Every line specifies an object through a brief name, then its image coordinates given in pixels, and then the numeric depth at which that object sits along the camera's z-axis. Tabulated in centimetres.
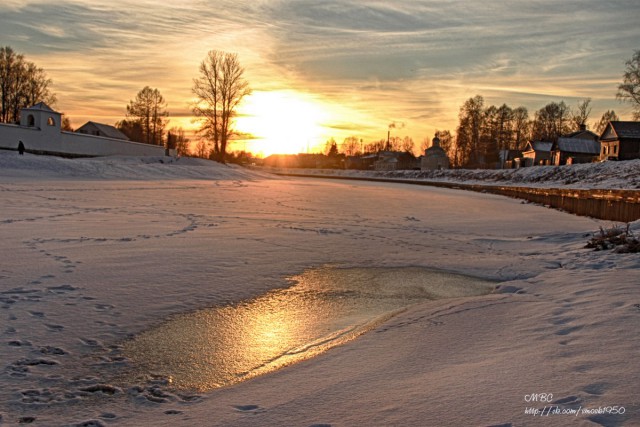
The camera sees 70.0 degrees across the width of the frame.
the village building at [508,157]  6856
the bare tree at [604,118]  9406
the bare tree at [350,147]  16038
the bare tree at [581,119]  8650
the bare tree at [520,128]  9519
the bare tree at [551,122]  9081
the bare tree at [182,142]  11126
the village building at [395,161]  9825
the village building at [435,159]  8784
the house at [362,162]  11047
